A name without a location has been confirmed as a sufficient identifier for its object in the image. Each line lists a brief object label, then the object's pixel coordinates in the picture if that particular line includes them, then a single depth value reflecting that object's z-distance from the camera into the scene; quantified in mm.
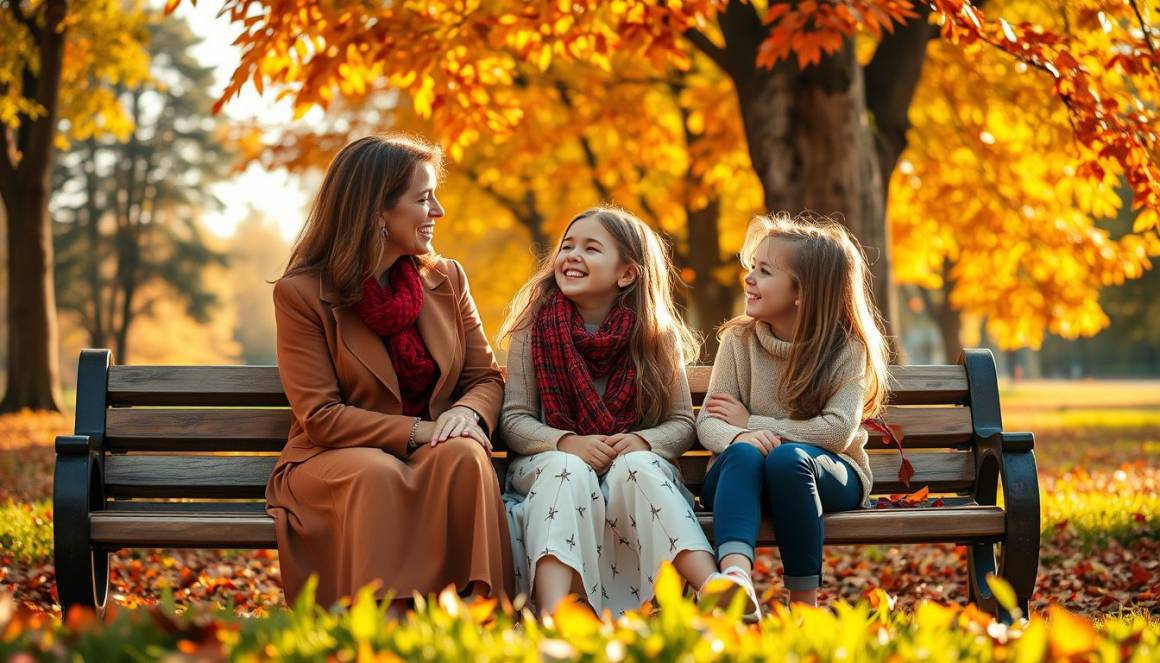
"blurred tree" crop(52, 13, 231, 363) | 32281
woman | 3627
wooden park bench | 3775
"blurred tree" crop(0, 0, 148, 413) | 13328
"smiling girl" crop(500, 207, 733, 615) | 3652
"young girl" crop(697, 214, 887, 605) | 3980
